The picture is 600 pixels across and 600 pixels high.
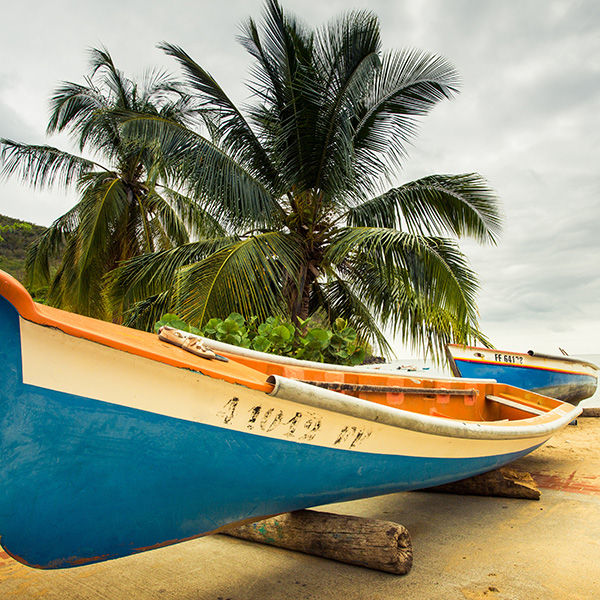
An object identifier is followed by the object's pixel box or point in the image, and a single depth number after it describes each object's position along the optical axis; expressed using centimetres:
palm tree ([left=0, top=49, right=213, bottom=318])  982
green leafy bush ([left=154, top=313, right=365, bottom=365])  455
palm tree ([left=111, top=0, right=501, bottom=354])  596
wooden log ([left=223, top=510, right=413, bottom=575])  196
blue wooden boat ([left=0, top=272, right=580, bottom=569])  126
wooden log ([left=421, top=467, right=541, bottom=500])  309
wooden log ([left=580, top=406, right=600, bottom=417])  792
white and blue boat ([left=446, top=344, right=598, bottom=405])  752
